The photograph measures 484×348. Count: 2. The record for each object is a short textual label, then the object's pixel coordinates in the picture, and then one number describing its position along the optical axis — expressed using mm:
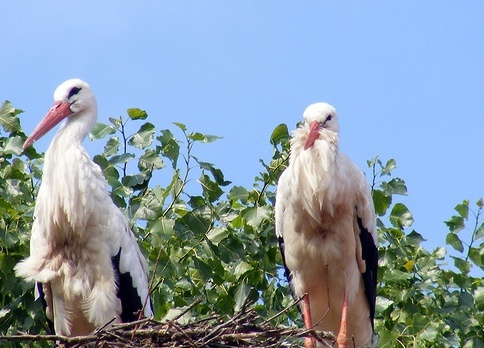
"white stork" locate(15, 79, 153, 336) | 11664
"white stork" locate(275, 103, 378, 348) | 12047
